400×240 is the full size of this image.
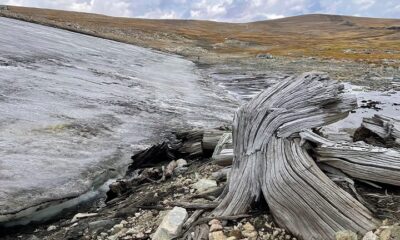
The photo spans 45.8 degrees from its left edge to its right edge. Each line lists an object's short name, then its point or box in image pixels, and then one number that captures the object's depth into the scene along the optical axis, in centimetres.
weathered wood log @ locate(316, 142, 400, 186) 554
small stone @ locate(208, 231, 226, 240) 525
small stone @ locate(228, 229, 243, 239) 528
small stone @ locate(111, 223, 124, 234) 625
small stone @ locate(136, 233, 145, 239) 588
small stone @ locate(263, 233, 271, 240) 528
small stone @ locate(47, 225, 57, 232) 699
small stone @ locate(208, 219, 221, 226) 555
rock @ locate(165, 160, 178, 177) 870
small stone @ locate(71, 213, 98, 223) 721
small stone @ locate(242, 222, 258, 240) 528
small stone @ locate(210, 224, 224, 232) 540
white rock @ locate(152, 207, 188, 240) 551
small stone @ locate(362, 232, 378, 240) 454
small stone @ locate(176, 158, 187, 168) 913
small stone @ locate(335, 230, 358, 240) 464
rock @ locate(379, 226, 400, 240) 439
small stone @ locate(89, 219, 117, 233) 643
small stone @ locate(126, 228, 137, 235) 607
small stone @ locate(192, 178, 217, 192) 703
